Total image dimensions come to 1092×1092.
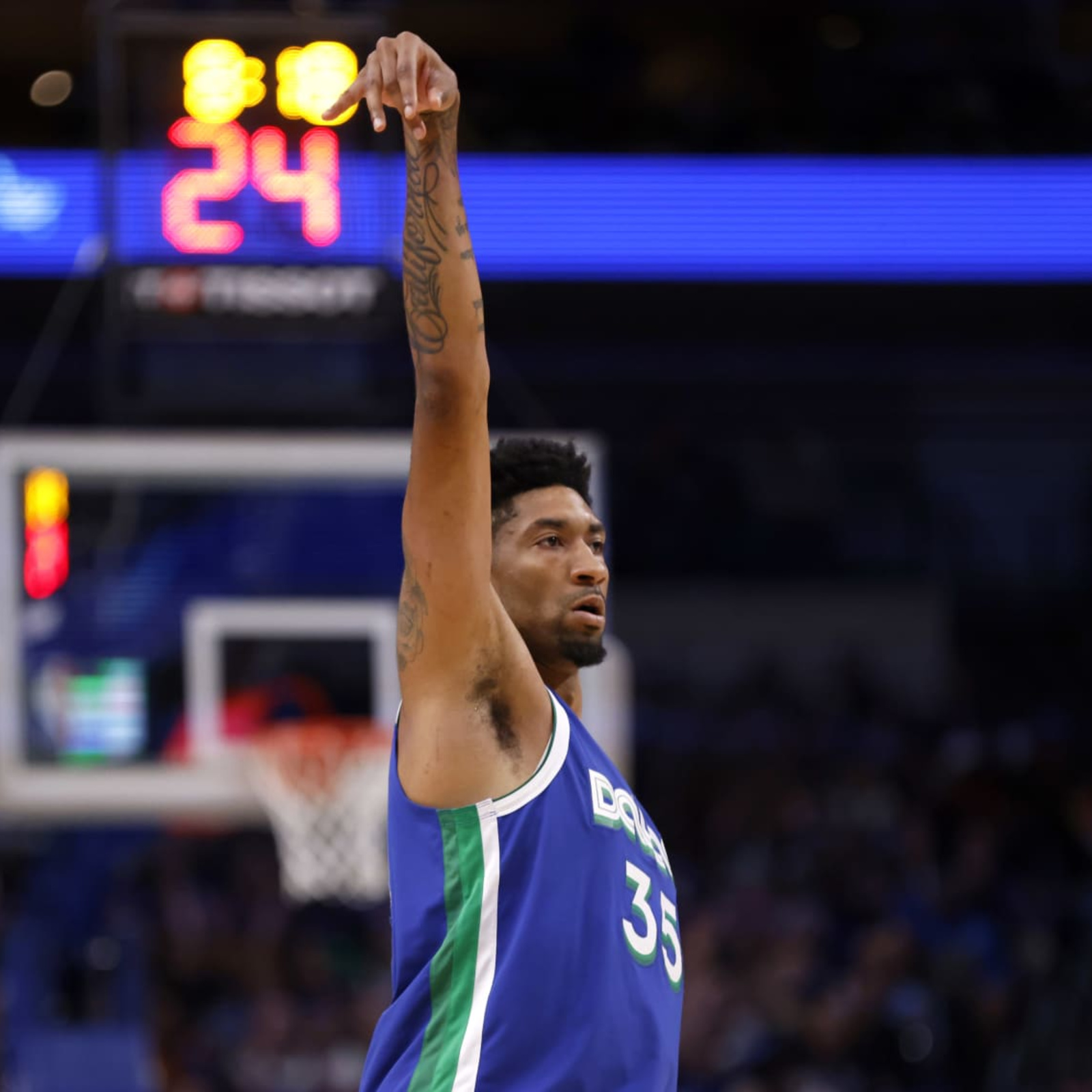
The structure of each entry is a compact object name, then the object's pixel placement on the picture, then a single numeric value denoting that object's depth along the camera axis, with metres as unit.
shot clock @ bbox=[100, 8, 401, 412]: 12.97
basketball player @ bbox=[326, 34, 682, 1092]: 4.93
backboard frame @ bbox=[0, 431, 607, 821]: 14.54
